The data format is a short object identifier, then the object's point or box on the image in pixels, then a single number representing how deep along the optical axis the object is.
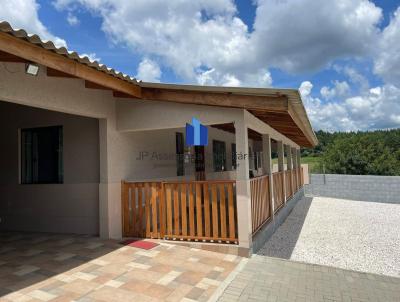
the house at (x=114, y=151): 5.29
